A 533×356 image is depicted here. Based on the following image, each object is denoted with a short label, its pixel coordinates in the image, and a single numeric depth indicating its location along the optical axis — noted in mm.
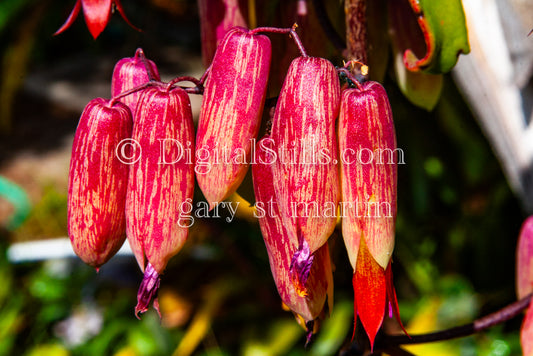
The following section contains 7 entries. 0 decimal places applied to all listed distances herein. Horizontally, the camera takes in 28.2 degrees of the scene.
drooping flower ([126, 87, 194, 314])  205
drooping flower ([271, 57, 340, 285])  200
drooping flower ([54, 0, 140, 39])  228
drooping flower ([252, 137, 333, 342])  213
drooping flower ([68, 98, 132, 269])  209
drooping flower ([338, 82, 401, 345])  202
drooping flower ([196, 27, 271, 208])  204
